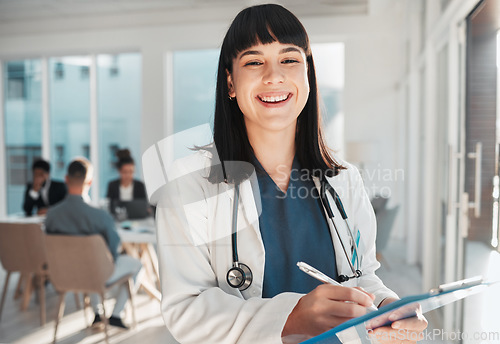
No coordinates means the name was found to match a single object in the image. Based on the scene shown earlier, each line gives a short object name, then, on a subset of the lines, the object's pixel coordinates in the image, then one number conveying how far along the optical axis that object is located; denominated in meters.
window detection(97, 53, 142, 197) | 5.44
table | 2.81
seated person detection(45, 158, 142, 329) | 2.57
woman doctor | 0.51
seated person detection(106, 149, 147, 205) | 3.59
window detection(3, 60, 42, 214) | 5.72
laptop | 3.37
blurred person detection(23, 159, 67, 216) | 3.93
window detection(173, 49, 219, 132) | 5.20
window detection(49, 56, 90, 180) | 5.57
